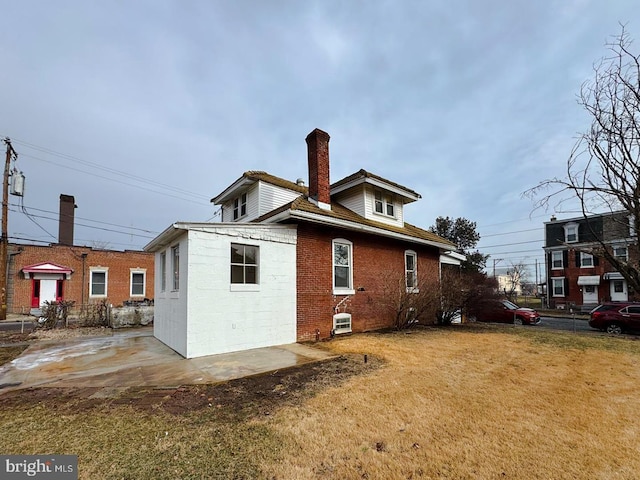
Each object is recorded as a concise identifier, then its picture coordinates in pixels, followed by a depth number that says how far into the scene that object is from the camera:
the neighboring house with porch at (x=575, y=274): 28.73
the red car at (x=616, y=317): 14.80
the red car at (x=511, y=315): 18.85
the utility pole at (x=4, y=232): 16.70
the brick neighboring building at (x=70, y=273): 19.66
